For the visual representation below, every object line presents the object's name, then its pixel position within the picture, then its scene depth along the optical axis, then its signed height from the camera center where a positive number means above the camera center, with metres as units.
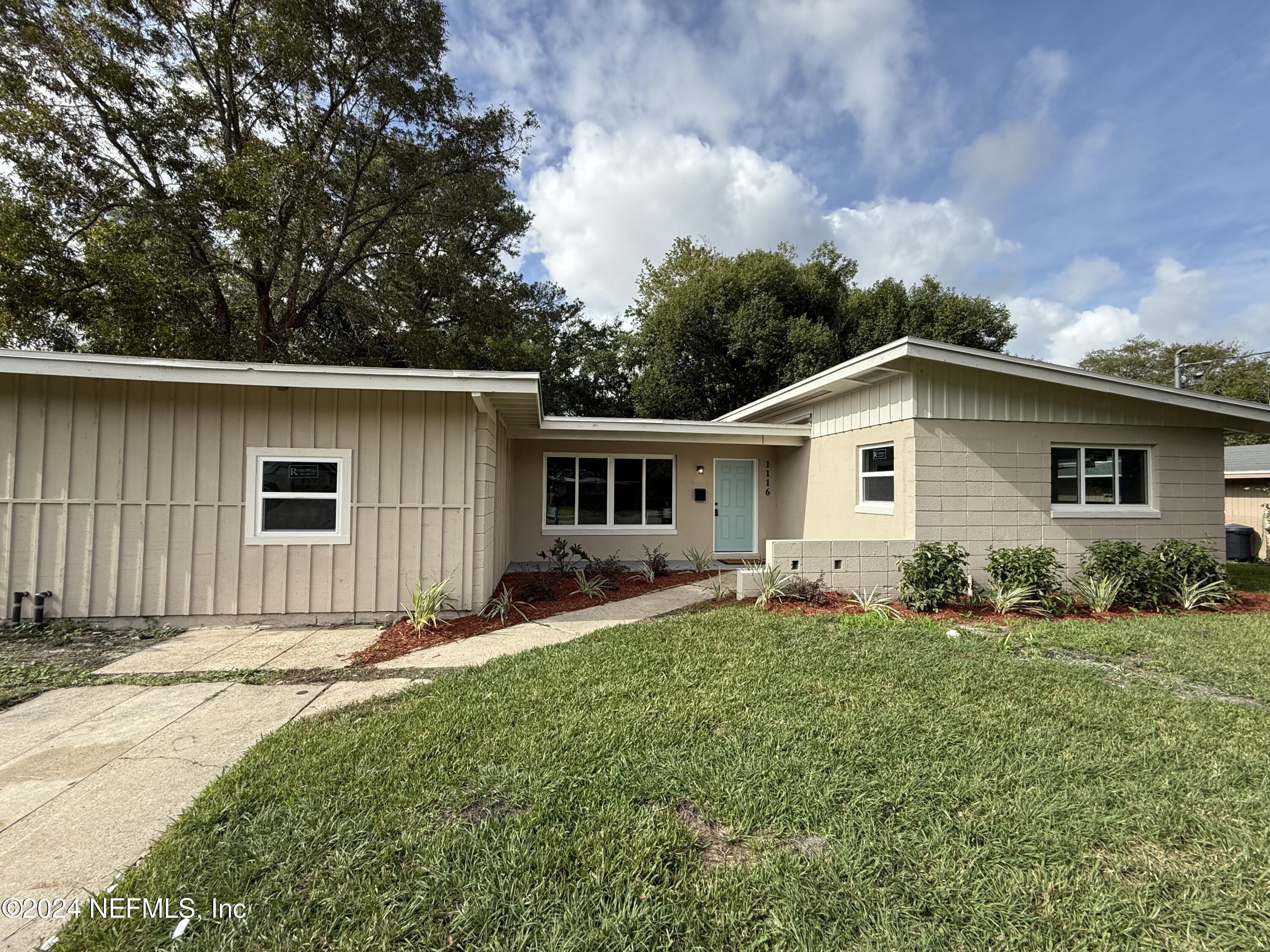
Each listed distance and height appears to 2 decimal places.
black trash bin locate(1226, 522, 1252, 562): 12.02 -0.79
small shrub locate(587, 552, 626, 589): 8.55 -1.19
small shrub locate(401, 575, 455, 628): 5.70 -1.17
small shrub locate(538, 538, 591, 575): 9.13 -1.02
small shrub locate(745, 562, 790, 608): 6.75 -1.07
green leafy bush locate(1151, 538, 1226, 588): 6.97 -0.76
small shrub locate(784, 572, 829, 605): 6.80 -1.14
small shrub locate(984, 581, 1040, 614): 6.50 -1.17
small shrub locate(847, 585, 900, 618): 6.27 -1.25
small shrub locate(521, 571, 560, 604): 7.41 -1.30
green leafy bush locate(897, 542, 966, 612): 6.51 -0.93
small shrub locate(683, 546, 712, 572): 9.29 -1.06
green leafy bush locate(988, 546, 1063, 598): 6.71 -0.83
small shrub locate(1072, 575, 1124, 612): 6.67 -1.09
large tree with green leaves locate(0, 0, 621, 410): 9.96 +7.05
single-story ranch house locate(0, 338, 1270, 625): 5.77 +0.35
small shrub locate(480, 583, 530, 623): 6.34 -1.33
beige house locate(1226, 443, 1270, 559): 12.61 +0.39
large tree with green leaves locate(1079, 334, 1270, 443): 26.61 +7.92
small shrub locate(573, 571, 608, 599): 7.55 -1.26
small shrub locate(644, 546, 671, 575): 9.02 -1.07
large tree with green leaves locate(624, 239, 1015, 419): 17.36 +5.94
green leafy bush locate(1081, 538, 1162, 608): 6.91 -0.85
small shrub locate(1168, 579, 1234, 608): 6.81 -1.13
